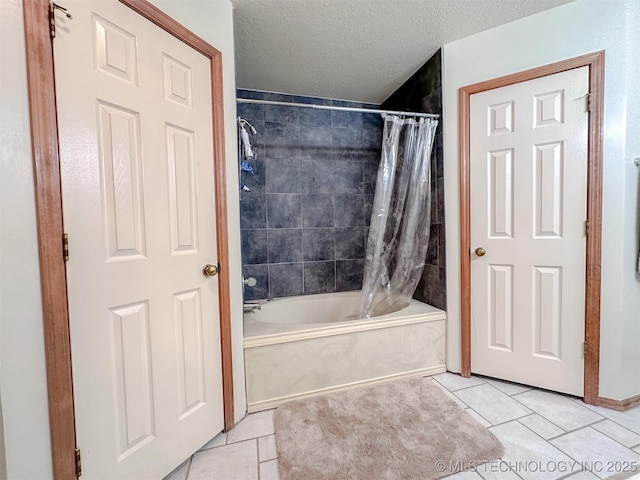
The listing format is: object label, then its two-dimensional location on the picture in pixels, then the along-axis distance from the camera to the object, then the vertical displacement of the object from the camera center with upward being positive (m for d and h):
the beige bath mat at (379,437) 1.22 -1.06
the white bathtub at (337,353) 1.66 -0.82
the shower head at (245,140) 1.68 +0.52
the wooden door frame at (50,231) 0.83 +0.00
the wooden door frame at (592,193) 1.53 +0.14
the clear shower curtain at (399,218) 1.99 +0.04
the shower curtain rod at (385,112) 1.68 +0.75
